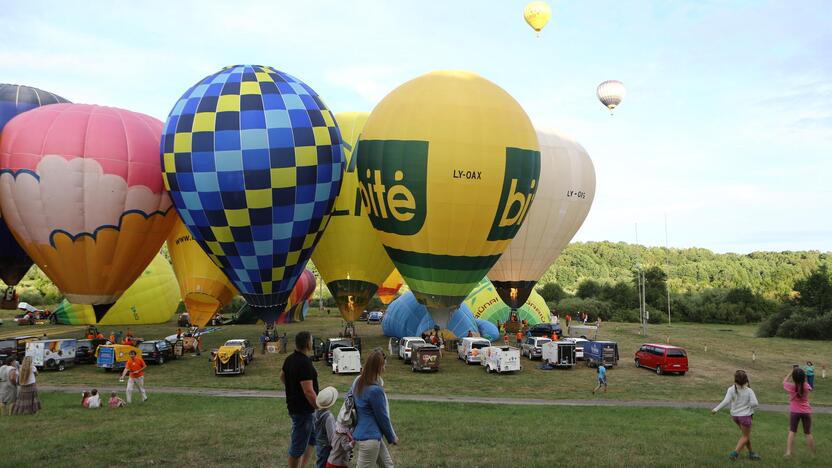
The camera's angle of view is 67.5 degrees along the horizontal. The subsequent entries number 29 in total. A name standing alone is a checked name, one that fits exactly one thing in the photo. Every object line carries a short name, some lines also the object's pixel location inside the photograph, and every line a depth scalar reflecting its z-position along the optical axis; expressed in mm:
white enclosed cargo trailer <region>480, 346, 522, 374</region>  23625
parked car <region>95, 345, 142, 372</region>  23734
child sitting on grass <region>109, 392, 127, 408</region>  15789
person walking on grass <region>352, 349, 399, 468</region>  6844
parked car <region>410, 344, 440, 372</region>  23781
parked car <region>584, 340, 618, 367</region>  25531
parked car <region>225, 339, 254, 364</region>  24972
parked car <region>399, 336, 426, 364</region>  26016
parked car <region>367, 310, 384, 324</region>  51928
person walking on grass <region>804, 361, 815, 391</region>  20888
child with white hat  7555
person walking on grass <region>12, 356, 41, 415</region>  14469
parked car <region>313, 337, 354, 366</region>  25984
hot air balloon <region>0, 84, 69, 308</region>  28344
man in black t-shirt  7566
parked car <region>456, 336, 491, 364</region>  26328
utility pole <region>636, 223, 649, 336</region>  53031
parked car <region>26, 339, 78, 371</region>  23969
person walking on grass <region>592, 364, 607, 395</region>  20000
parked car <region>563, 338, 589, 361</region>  26766
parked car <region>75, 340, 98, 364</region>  25891
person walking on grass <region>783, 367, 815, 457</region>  10383
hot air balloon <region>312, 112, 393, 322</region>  28500
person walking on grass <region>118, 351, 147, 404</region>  16328
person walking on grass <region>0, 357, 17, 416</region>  14555
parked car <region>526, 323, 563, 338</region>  32562
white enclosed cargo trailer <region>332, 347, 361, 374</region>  23359
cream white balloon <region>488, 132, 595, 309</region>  31469
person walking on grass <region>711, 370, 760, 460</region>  10078
